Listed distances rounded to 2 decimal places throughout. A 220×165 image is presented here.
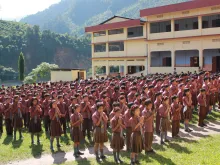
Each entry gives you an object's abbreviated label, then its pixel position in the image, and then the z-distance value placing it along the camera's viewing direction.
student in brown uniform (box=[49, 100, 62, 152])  10.23
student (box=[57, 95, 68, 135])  11.45
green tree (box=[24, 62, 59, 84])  52.84
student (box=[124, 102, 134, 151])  9.02
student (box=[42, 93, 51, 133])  12.25
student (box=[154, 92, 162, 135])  10.91
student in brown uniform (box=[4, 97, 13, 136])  12.64
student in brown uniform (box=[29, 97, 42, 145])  11.17
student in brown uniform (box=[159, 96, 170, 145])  10.10
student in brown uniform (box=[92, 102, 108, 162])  8.83
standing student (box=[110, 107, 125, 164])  8.48
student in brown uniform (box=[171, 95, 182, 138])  10.55
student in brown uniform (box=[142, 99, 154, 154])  9.02
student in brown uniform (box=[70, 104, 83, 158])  9.39
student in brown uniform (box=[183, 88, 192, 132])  11.79
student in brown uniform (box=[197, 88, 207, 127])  12.17
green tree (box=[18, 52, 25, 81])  49.38
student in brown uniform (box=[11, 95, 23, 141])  12.26
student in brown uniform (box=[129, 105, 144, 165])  8.23
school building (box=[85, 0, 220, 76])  27.58
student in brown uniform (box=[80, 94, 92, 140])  11.18
